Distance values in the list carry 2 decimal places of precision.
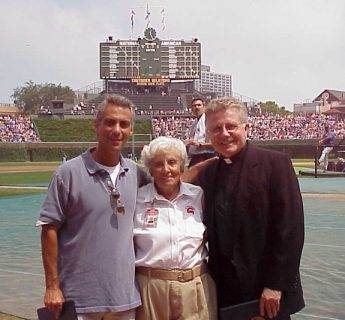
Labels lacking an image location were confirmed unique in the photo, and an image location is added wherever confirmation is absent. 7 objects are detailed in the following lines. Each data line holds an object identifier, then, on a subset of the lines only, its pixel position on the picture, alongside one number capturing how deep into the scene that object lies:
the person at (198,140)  7.44
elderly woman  3.68
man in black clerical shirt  3.51
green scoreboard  95.44
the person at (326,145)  26.38
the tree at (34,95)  124.69
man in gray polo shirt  3.55
